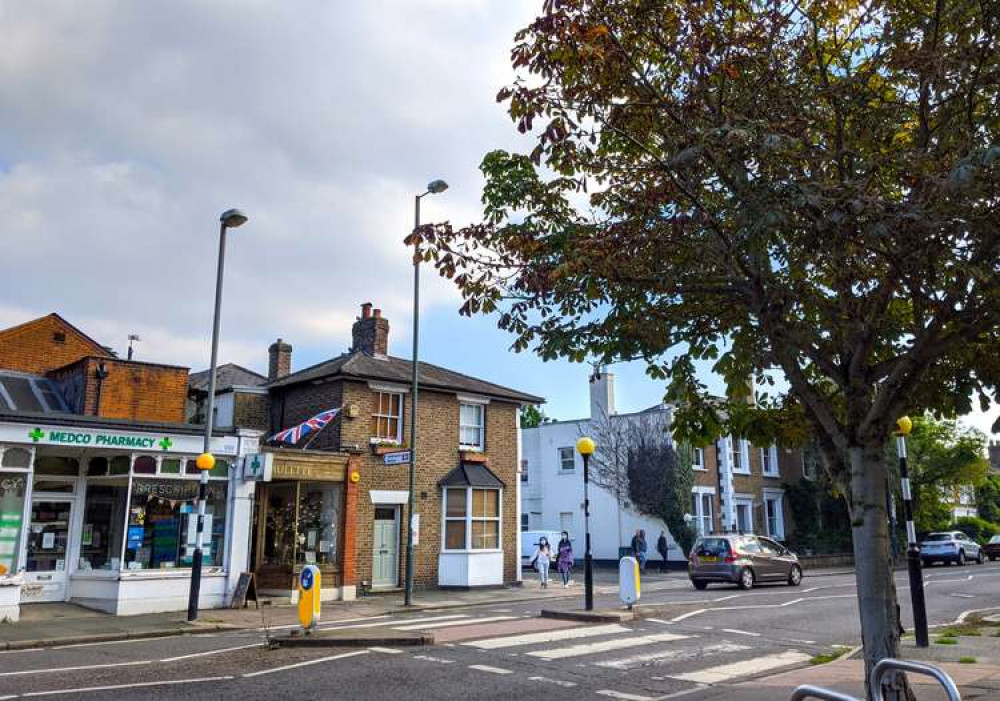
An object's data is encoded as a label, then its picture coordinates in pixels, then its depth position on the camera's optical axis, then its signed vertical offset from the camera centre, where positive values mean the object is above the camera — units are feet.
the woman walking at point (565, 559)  86.74 -3.46
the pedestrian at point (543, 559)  83.51 -3.36
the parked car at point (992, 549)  139.74 -3.98
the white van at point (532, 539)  118.52 -1.90
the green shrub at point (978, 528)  171.93 -0.60
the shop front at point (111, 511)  55.88 +1.11
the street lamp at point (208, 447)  54.19 +5.37
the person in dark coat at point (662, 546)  110.73 -2.70
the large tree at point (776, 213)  22.56 +9.22
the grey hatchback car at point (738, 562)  79.30 -3.54
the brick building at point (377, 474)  72.08 +4.70
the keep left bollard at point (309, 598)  42.65 -3.68
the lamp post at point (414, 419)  65.26 +8.53
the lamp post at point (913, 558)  39.19 -1.64
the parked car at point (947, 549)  126.82 -3.61
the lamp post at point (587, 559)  55.72 -2.27
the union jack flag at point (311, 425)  70.85 +8.50
